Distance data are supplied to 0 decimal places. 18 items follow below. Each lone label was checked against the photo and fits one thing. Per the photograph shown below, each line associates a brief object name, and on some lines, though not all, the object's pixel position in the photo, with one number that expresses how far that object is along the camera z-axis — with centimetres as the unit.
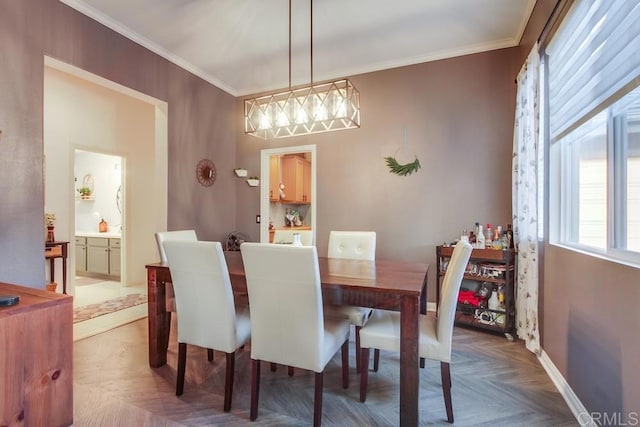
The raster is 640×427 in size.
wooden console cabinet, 137
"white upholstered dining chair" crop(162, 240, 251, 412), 179
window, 140
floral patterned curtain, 239
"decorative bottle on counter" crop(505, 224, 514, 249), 296
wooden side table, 368
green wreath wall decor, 358
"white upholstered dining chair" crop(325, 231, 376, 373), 275
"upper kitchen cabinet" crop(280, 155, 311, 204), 562
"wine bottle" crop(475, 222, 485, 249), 300
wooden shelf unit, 283
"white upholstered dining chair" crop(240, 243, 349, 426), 155
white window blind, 136
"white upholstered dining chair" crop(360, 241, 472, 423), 169
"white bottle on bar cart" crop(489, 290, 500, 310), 292
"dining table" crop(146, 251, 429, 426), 158
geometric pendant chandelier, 228
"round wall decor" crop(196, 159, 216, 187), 400
